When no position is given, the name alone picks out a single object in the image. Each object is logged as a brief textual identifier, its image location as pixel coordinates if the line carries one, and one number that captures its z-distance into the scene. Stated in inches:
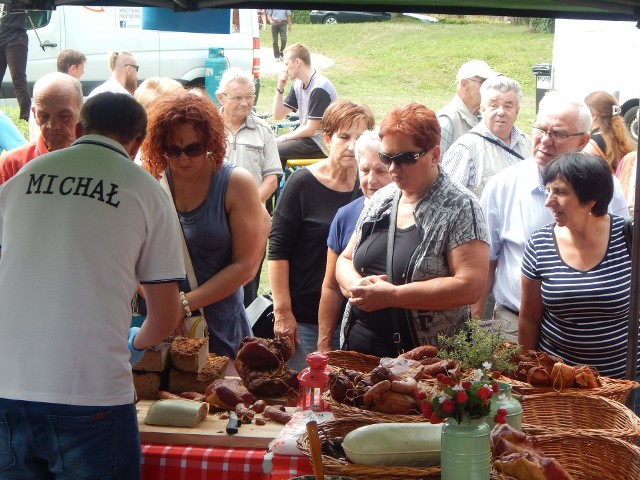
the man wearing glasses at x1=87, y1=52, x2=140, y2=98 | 315.0
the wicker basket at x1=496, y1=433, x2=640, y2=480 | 96.4
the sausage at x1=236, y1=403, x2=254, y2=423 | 113.7
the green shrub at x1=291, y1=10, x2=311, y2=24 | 1007.6
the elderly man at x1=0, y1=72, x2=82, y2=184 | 164.7
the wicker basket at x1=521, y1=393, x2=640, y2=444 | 108.0
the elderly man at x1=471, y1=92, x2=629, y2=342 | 164.9
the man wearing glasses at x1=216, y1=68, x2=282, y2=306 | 248.8
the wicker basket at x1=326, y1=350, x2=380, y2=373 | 124.7
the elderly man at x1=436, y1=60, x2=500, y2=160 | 254.7
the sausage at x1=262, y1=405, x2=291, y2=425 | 113.5
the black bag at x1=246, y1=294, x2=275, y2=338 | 173.8
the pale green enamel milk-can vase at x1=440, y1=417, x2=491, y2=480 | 85.3
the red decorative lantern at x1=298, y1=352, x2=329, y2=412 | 112.5
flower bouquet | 86.4
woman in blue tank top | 136.8
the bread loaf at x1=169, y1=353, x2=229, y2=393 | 125.1
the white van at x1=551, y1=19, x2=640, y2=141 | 382.0
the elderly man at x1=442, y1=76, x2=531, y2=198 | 210.1
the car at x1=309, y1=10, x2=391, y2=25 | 988.6
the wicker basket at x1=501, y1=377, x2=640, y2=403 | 111.3
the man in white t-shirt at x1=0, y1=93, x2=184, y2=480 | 95.1
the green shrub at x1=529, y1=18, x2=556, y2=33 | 899.4
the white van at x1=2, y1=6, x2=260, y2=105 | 449.7
